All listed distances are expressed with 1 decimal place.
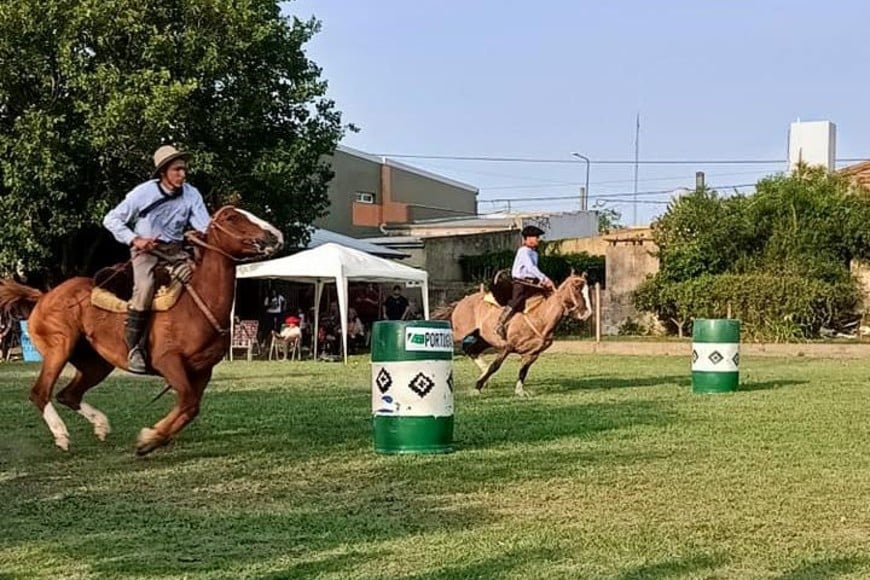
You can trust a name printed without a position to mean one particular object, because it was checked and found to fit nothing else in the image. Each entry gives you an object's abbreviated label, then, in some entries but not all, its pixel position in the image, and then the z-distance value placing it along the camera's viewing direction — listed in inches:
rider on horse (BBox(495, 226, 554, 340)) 696.4
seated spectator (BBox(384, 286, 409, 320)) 1263.5
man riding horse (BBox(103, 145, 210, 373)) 402.3
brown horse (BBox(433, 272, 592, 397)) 687.7
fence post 1247.8
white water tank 2052.2
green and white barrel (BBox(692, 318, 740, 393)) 678.5
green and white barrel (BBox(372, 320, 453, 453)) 419.8
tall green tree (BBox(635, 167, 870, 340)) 1306.6
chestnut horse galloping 398.9
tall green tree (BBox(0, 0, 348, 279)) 1019.9
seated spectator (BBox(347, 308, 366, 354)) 1227.2
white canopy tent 1066.4
